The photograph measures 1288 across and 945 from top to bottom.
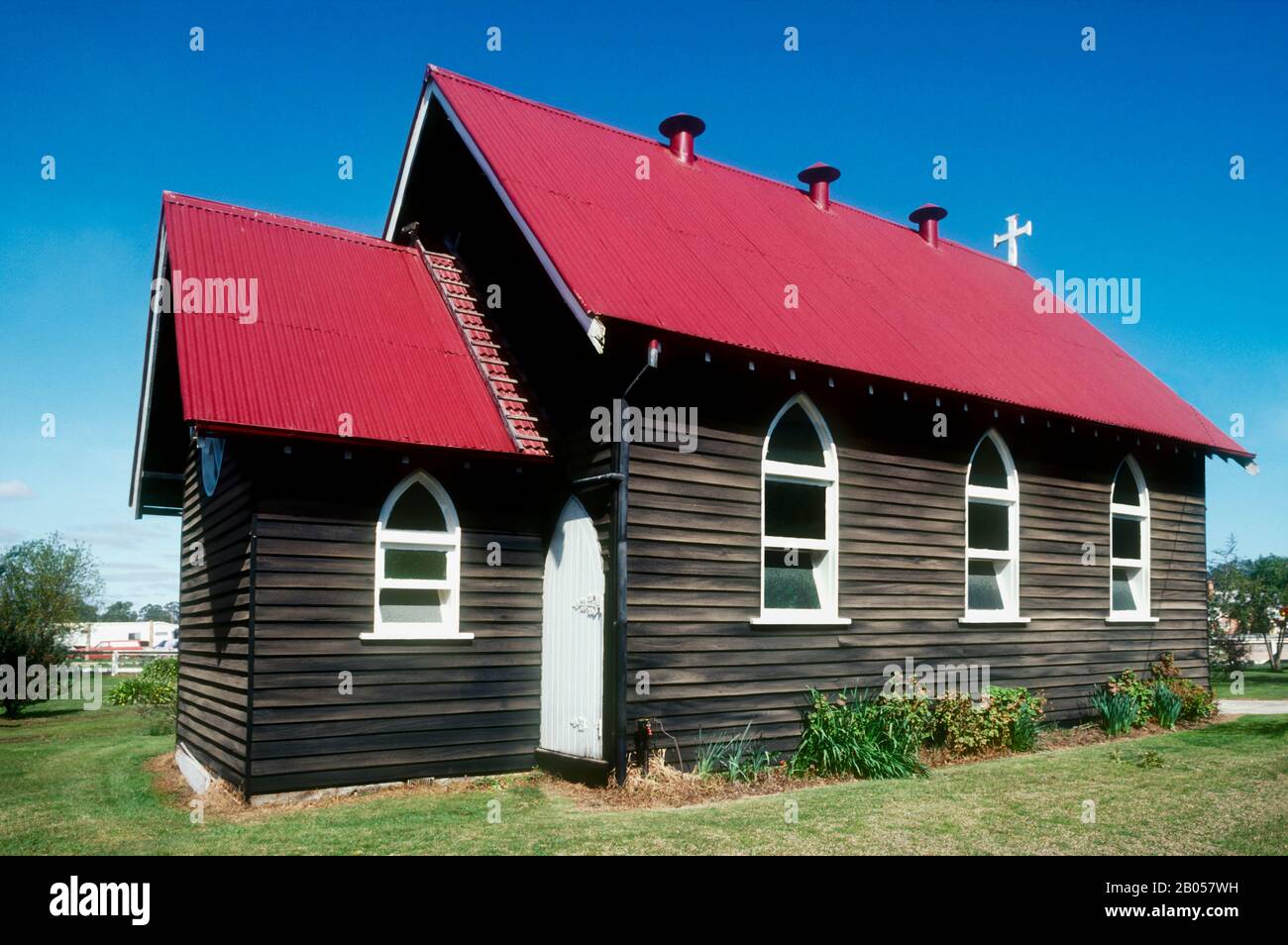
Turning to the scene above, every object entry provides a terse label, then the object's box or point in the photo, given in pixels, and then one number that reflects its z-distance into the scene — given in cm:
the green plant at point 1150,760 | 1290
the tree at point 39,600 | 2519
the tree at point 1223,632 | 3234
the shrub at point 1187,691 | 1738
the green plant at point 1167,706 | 1684
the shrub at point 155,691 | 2025
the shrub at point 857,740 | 1213
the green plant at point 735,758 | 1147
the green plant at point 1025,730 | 1422
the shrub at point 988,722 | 1356
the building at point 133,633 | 7143
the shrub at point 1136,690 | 1669
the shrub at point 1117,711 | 1608
